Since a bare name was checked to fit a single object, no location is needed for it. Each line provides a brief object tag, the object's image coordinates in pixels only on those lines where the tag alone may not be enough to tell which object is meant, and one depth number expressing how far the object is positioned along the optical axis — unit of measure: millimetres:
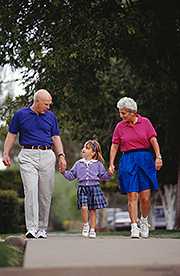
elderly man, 10773
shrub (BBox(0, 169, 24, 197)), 32562
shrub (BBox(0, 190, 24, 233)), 24906
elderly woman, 11477
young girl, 12133
